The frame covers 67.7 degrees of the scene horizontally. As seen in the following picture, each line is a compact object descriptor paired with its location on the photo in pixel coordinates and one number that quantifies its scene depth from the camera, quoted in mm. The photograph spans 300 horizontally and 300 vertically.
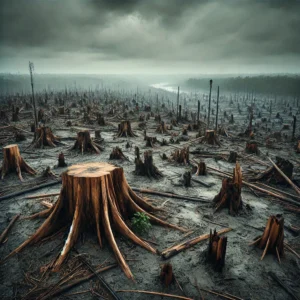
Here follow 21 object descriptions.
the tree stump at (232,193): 5355
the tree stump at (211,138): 13039
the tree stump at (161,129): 16766
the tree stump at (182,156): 9352
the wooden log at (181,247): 3854
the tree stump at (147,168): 7641
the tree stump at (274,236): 3836
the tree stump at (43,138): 11477
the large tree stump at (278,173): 7219
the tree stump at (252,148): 11255
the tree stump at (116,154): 9766
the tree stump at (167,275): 3249
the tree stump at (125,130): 14734
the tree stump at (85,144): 10672
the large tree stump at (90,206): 4023
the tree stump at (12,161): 7488
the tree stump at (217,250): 3531
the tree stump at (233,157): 9677
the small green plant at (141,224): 4430
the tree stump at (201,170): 7985
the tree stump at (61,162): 8562
